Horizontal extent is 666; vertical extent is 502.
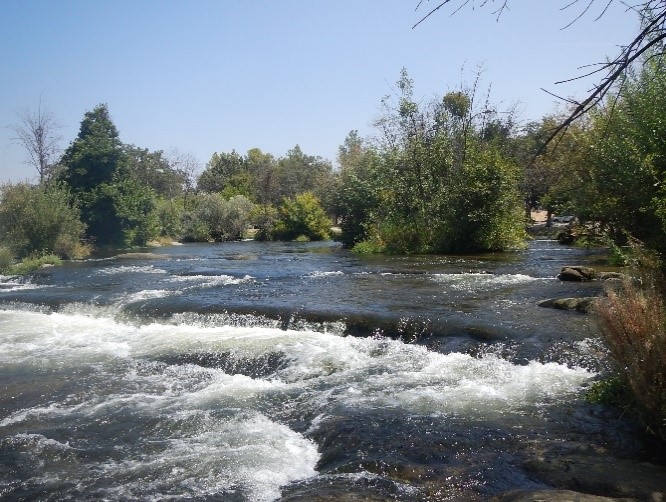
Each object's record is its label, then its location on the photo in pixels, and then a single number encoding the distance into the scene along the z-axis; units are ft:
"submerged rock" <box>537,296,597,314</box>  35.37
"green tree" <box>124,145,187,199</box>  236.63
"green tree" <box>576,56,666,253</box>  39.45
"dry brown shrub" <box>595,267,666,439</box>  16.99
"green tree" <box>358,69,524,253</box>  76.07
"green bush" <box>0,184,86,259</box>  90.40
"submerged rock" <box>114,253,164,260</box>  96.08
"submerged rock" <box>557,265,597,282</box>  47.03
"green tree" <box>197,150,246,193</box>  265.54
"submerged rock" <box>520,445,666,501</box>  15.06
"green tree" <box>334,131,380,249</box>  96.91
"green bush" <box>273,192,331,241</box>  153.48
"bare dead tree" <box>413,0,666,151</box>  8.64
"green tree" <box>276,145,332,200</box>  228.02
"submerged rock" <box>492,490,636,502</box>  14.07
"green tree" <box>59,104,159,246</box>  120.26
